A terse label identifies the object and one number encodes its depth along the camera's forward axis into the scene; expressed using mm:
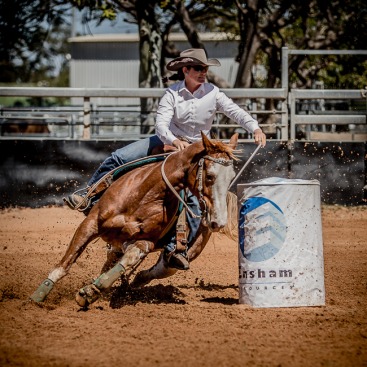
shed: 88750
